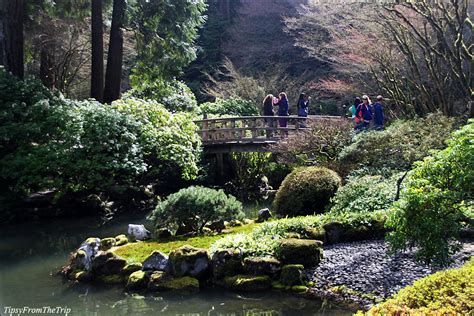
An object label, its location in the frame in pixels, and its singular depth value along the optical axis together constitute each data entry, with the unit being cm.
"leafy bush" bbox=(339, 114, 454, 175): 1311
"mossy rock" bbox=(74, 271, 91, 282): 988
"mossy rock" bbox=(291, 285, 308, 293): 859
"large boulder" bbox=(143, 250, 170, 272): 951
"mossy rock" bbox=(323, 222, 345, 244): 1027
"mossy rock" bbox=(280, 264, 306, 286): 877
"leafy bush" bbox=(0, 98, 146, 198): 1522
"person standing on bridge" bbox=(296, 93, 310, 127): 2014
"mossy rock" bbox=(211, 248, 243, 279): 928
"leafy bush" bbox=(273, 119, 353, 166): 1520
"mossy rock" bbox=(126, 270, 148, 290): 932
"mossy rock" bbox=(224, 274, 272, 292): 888
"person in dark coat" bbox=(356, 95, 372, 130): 1605
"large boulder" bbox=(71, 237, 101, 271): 1010
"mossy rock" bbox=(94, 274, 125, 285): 966
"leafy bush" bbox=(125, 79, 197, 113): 2246
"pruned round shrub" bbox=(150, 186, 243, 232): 1130
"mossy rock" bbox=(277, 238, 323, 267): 909
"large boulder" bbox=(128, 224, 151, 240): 1163
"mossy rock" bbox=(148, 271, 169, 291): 923
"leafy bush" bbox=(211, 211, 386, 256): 947
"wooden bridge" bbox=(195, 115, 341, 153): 1950
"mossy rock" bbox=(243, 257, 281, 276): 905
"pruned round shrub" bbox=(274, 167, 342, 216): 1265
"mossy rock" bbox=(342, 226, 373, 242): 1024
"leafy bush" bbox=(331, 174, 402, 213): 1111
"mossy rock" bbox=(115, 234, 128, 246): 1130
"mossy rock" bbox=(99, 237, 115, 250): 1112
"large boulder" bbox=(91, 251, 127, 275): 990
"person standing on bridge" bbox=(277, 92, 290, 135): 2041
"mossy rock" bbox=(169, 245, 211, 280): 938
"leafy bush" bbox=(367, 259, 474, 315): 403
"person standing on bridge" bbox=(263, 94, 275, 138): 2094
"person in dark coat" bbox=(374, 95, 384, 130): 1634
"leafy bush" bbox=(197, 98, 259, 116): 2509
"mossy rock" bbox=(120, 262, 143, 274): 973
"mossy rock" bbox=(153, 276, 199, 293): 911
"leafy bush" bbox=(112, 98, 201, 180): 1770
